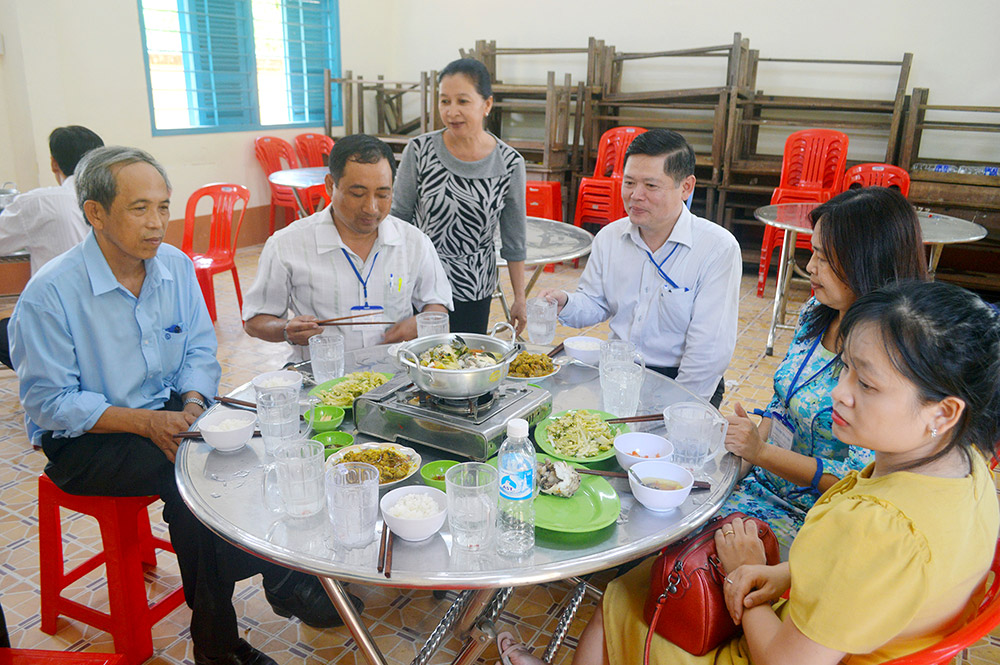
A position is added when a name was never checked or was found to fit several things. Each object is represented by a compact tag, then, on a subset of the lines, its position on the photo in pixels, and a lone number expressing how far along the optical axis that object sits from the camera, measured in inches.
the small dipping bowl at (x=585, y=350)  85.7
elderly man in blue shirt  72.3
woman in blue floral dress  66.4
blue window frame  253.0
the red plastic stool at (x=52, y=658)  53.1
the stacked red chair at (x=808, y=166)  239.1
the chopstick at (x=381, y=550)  47.9
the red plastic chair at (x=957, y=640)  44.0
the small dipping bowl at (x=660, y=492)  54.9
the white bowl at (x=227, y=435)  63.1
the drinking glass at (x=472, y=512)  50.8
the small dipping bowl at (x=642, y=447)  61.8
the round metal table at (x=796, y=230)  171.5
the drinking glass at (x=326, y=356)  77.9
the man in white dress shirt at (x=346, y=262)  89.7
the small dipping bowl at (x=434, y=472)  57.6
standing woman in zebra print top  112.4
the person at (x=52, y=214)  128.7
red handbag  53.1
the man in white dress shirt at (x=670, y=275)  93.3
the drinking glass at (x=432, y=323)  85.2
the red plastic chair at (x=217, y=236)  183.5
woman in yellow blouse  42.9
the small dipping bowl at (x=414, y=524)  50.1
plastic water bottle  51.1
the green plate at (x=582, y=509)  52.1
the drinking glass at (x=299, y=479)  54.1
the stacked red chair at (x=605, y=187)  258.2
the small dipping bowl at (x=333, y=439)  64.0
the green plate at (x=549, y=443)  62.6
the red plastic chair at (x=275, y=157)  281.4
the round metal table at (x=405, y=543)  48.1
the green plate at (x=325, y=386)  74.4
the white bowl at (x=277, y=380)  73.6
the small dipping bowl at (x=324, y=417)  67.1
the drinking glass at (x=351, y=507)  50.6
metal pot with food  60.5
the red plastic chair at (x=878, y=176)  220.4
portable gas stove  60.2
